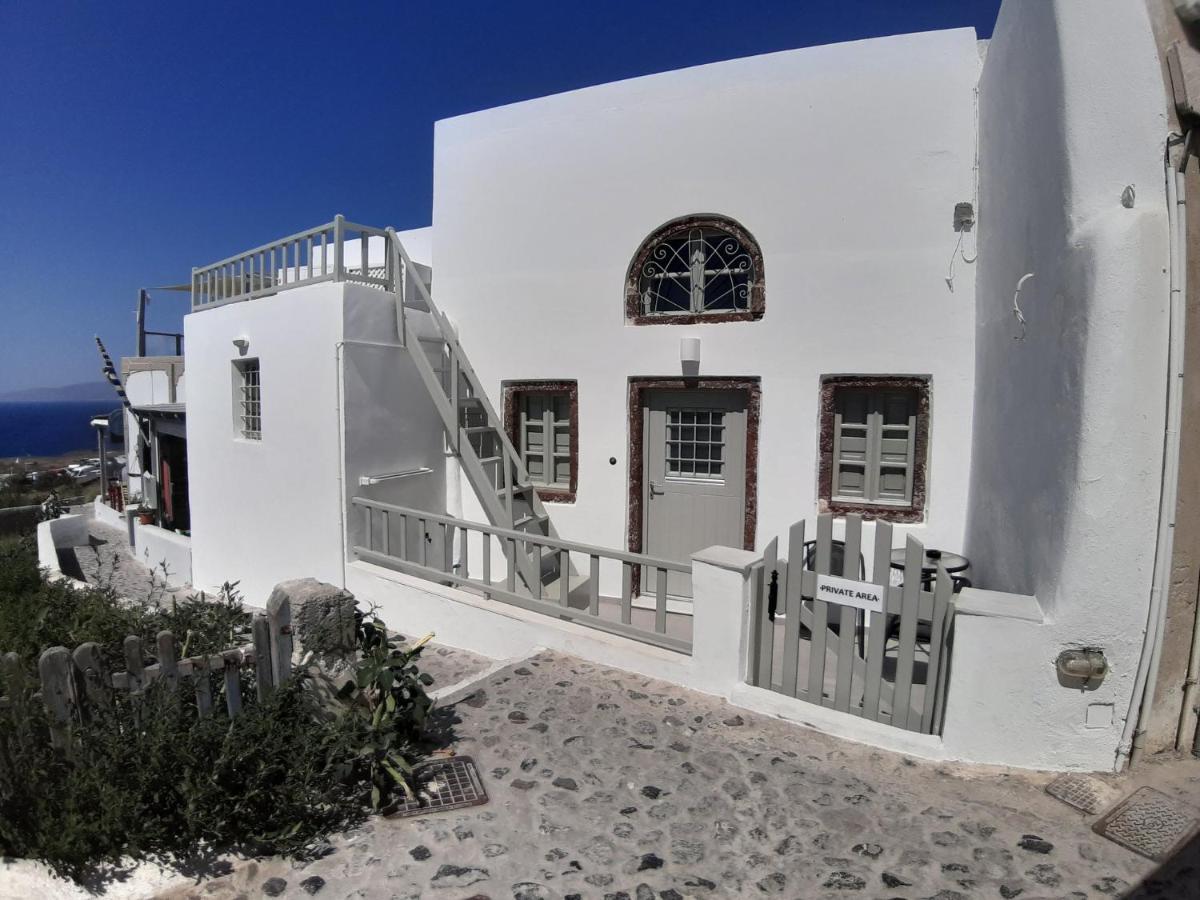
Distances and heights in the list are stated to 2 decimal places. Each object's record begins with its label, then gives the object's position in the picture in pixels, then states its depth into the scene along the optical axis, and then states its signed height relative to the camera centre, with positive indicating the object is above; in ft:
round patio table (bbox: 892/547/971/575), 17.12 -4.05
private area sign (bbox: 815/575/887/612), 12.21 -3.48
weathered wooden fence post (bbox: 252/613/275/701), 11.01 -4.30
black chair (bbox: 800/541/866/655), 17.80 -4.46
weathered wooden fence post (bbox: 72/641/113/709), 9.67 -4.05
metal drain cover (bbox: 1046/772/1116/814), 10.25 -6.03
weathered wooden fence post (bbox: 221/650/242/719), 10.61 -4.54
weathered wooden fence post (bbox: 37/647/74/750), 9.34 -4.15
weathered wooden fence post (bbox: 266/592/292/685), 11.18 -3.98
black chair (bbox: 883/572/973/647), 16.07 -5.31
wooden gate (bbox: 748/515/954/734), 11.85 -4.12
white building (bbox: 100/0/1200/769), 10.71 +0.97
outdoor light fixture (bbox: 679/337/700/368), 21.76 +1.82
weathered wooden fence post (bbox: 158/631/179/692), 10.11 -4.03
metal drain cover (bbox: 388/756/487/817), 10.70 -6.46
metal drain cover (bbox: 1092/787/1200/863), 9.36 -6.03
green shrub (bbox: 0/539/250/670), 12.61 -4.58
